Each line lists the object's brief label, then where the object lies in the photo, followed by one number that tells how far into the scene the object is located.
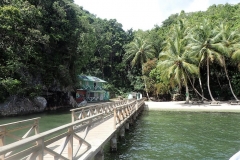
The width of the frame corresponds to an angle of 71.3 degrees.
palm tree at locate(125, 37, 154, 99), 32.69
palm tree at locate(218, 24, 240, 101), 22.71
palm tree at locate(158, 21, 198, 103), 22.50
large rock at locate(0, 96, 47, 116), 16.60
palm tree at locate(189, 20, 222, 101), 22.38
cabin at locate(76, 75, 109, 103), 30.10
